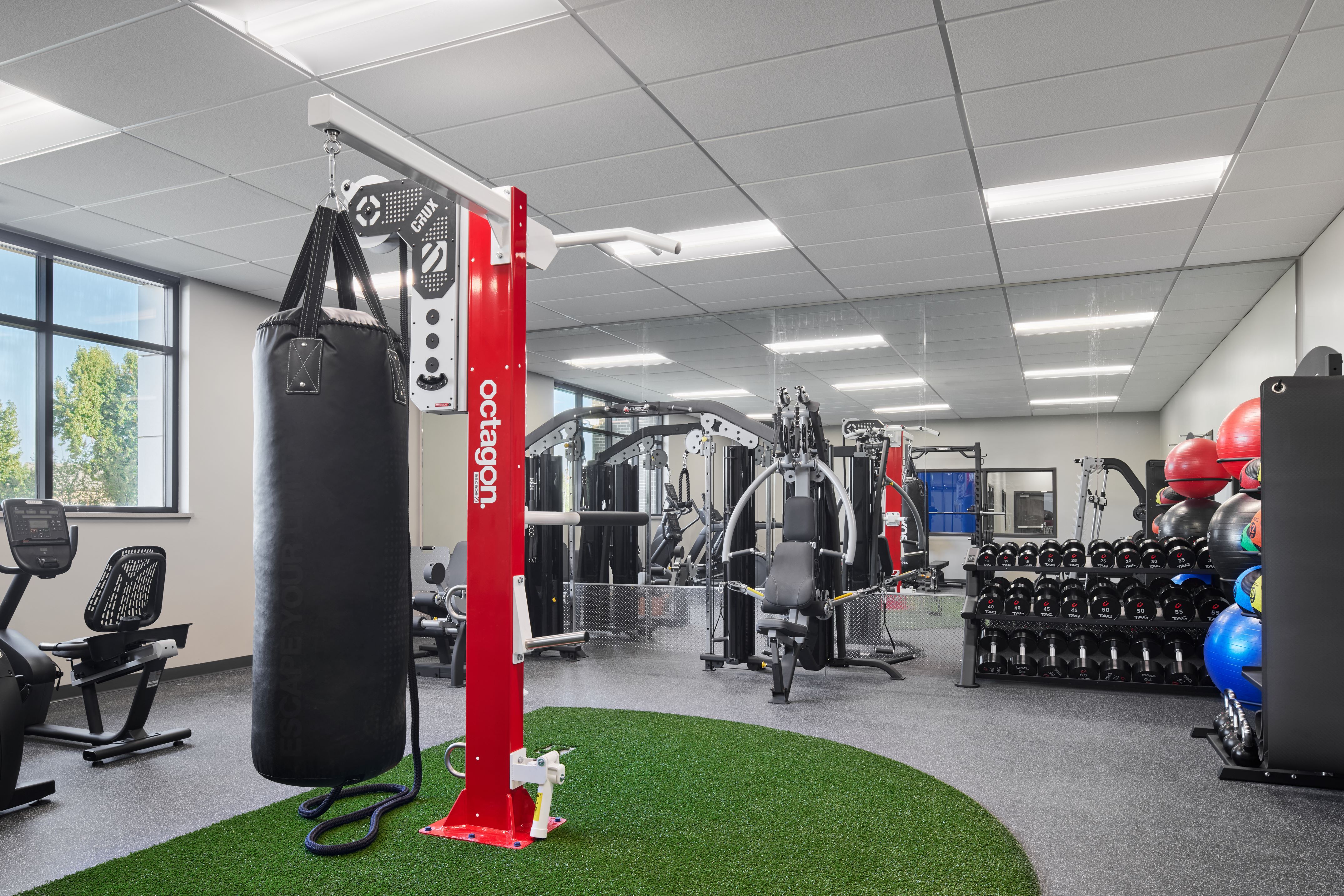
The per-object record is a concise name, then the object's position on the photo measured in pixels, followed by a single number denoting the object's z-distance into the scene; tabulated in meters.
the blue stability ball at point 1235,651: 3.87
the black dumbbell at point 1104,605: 5.35
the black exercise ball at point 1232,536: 4.29
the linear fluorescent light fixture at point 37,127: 3.80
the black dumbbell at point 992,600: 5.53
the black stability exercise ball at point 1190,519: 5.63
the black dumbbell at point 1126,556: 5.41
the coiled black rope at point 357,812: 2.60
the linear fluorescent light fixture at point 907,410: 7.31
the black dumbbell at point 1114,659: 5.31
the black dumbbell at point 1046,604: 5.43
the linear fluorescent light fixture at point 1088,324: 6.57
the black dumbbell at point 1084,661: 5.36
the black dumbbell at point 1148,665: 5.25
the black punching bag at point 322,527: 1.74
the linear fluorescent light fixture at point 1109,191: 4.47
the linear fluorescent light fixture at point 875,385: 7.55
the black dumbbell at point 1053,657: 5.41
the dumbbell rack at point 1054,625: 5.18
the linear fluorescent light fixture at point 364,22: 2.99
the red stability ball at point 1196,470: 5.31
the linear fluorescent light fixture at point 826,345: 7.44
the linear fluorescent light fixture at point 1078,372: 6.83
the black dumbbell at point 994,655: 5.59
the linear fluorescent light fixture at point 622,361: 8.06
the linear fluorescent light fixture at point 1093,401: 6.75
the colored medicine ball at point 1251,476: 3.82
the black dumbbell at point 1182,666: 5.19
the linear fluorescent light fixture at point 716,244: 5.41
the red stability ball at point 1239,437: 4.33
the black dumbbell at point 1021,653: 5.48
